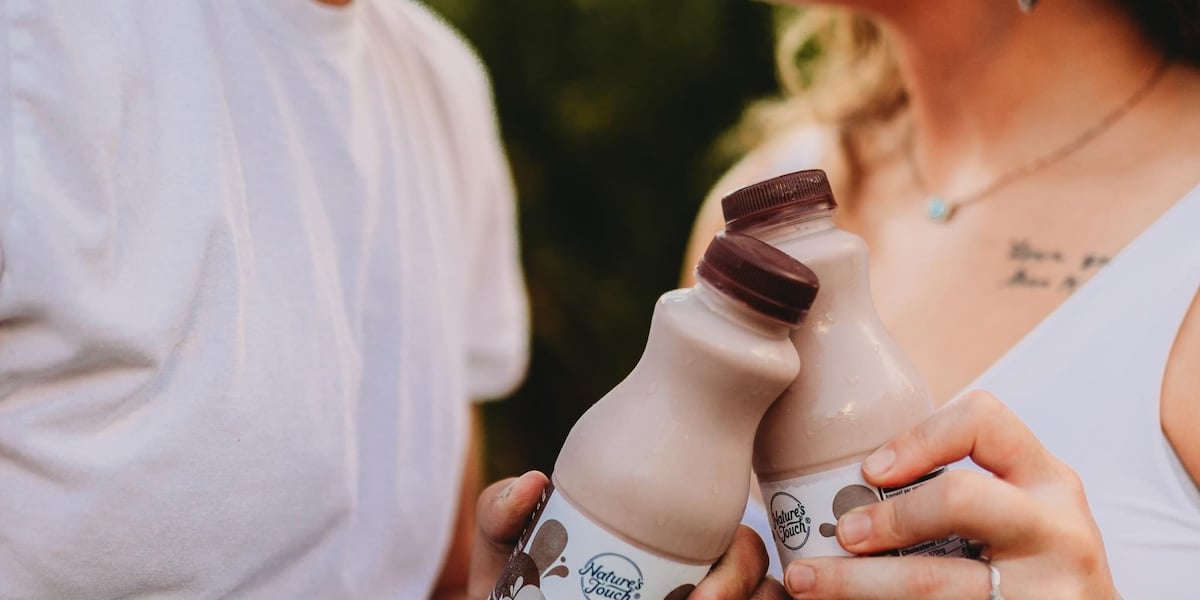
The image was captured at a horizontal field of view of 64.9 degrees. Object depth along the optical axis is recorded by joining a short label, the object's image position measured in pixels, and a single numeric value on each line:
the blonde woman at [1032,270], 0.61
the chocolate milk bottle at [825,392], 0.63
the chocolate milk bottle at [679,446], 0.60
